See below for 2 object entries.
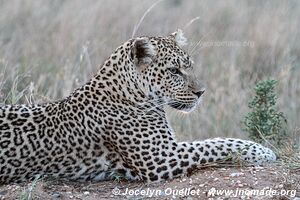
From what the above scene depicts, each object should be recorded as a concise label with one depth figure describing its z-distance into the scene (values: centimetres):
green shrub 1780
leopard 1496
